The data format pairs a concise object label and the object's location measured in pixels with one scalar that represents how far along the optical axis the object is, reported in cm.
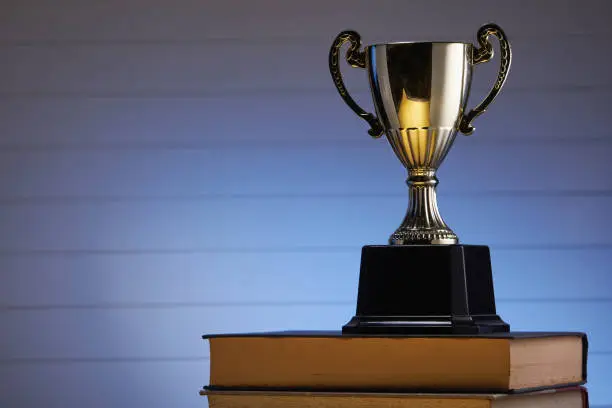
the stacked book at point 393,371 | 144
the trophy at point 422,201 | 156
